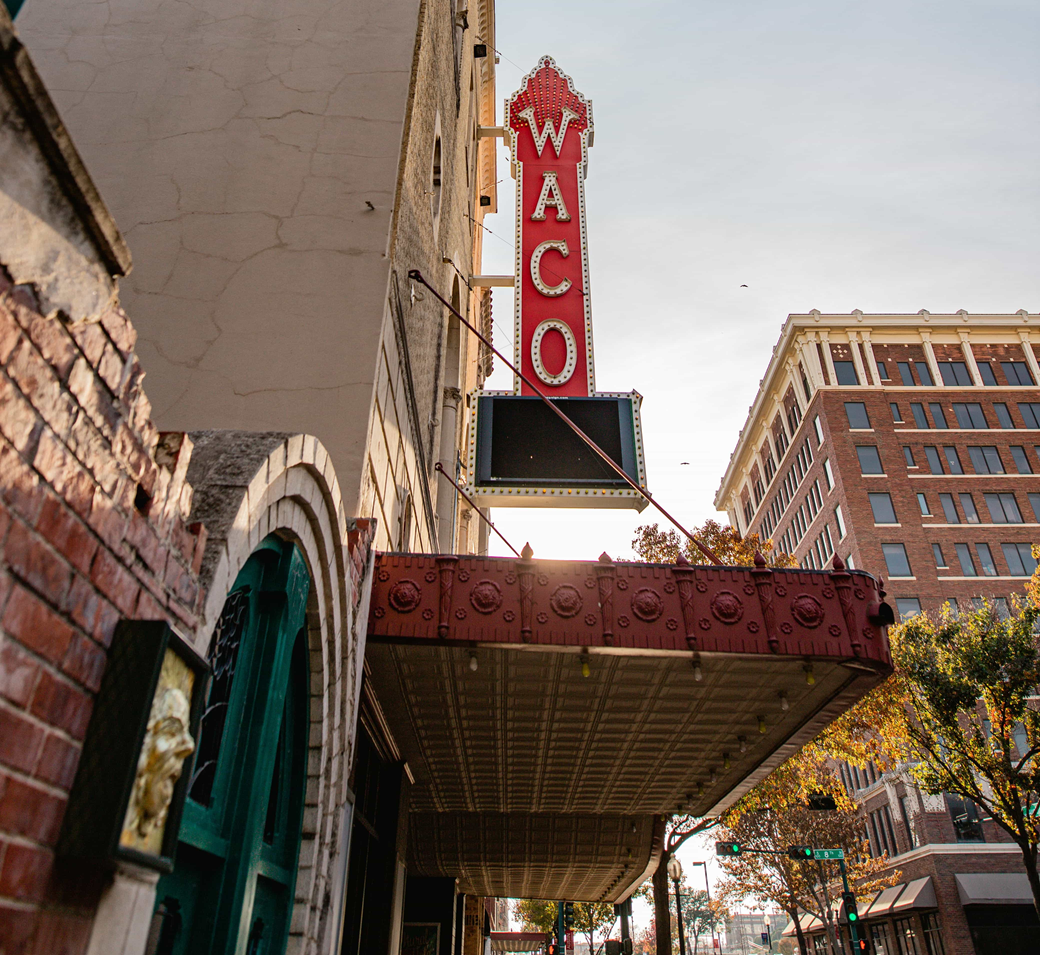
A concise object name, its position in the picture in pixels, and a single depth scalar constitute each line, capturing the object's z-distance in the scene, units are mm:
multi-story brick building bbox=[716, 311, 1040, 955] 32344
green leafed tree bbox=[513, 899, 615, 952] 45969
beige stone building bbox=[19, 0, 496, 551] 6438
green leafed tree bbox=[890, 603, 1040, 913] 20203
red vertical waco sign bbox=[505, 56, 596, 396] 11227
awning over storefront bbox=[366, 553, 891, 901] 6008
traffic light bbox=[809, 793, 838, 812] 18703
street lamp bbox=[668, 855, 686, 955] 26047
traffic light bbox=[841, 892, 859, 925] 19734
